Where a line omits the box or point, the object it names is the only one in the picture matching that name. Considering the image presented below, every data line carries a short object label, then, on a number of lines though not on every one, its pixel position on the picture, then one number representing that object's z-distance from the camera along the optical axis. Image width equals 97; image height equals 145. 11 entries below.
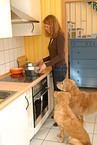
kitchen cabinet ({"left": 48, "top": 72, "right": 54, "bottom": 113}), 2.98
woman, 2.56
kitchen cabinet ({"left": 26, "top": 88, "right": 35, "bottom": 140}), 2.18
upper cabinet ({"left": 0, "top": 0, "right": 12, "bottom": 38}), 1.93
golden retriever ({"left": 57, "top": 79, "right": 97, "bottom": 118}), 2.64
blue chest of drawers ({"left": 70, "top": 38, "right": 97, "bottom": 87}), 4.32
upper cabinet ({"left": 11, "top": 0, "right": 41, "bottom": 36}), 2.59
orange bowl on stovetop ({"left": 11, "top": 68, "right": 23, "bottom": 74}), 2.73
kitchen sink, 1.88
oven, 2.39
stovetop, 2.37
